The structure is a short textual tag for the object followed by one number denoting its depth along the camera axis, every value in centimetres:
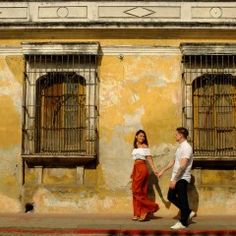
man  1000
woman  1072
